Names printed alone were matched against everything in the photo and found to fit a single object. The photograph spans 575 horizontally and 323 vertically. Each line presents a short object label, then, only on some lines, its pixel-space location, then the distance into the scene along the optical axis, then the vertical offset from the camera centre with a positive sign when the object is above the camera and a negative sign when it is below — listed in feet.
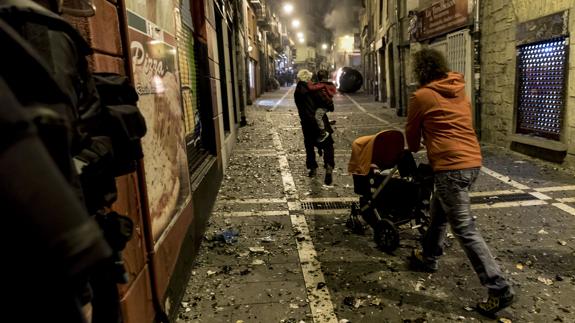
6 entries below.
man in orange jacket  11.39 -1.69
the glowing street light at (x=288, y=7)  163.08 +28.98
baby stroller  15.29 -3.59
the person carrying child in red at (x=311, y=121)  24.97 -1.85
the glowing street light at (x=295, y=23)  212.23 +30.41
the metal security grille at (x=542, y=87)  25.75 -0.70
